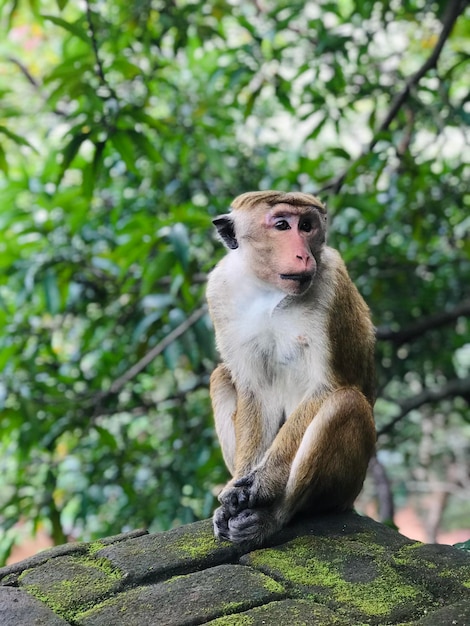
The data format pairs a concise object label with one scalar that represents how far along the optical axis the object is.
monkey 2.53
